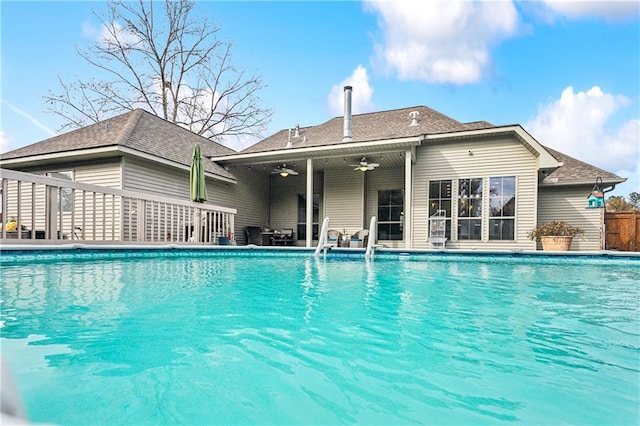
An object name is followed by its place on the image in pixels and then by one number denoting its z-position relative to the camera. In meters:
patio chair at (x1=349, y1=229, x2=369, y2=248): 11.76
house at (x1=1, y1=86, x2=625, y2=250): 9.39
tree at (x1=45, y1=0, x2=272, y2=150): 16.55
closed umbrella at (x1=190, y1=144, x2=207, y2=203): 9.08
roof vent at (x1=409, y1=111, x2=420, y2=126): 11.88
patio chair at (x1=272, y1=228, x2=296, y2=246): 12.99
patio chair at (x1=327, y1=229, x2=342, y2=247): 11.90
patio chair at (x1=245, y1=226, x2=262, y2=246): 12.95
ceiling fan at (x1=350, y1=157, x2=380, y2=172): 10.79
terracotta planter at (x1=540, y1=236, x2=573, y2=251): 9.24
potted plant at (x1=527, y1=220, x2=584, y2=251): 9.25
